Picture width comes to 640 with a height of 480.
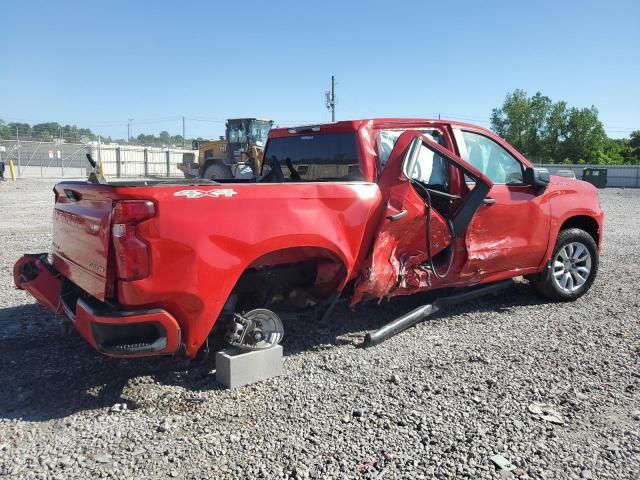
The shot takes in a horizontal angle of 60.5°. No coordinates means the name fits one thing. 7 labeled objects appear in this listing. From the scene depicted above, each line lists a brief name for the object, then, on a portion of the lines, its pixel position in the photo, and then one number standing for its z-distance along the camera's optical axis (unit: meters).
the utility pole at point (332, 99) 47.72
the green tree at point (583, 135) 66.50
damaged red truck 3.38
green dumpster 37.50
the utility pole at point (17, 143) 38.22
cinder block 3.85
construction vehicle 22.97
